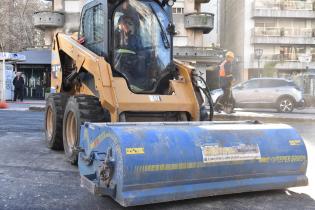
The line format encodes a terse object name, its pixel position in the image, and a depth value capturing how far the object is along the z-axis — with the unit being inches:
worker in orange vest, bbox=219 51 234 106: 564.4
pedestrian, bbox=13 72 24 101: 1034.1
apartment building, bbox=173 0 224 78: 1352.1
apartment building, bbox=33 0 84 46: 1409.9
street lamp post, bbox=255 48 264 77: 1704.0
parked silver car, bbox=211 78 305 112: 855.7
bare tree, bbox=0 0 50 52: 1633.9
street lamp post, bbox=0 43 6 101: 959.6
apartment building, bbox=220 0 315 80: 1893.5
